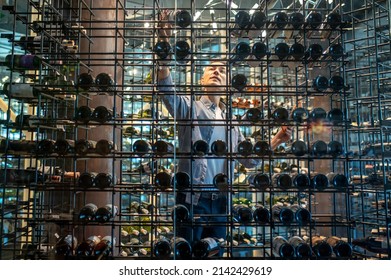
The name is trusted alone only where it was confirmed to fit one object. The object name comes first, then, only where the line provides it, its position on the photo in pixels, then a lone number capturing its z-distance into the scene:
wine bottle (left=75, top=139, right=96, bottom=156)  1.96
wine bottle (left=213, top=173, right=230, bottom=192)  1.91
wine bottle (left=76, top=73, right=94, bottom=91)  1.98
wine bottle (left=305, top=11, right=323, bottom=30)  2.04
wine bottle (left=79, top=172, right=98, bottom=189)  1.93
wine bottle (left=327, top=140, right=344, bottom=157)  1.97
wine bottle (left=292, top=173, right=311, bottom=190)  1.95
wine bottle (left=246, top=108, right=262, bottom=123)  2.00
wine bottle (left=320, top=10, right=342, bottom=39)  2.05
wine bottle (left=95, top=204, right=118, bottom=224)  1.89
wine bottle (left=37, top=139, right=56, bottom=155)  1.95
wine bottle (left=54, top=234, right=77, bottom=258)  1.85
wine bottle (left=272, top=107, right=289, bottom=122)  1.99
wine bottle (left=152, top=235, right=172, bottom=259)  1.80
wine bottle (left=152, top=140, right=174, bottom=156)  1.93
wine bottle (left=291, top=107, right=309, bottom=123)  1.99
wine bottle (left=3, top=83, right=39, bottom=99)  2.14
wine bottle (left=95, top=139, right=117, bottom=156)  1.94
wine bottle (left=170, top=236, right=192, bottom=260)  1.80
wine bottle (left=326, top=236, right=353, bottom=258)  1.89
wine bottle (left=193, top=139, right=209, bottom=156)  1.94
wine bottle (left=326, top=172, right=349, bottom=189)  1.94
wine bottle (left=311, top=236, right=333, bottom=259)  1.89
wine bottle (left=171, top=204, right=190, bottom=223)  1.88
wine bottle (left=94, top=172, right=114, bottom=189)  1.92
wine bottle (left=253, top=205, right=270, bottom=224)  1.92
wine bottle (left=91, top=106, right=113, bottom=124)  1.93
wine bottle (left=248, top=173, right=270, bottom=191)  1.97
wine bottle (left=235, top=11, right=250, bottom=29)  2.01
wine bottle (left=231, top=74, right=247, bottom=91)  1.99
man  1.96
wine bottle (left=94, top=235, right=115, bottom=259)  1.86
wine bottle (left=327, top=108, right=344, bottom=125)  2.00
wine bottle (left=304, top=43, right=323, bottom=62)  2.03
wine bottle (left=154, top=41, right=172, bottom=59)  1.94
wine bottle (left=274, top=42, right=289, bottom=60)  2.04
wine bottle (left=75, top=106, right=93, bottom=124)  1.96
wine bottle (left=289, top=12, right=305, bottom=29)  2.05
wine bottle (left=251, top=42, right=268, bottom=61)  1.99
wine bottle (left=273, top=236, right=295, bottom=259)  1.88
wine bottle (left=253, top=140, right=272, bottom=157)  1.96
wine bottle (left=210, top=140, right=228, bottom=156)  1.92
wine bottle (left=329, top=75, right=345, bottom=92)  2.01
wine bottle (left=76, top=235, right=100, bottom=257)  1.86
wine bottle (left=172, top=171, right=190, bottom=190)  1.90
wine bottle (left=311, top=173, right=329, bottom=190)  1.95
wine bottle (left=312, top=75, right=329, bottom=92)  2.01
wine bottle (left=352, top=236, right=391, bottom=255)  2.06
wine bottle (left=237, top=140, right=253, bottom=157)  1.96
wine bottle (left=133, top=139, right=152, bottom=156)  1.95
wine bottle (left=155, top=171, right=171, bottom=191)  1.92
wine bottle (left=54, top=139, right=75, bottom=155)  1.95
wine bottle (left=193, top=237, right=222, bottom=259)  1.83
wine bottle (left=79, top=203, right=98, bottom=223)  1.91
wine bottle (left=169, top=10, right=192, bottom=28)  1.97
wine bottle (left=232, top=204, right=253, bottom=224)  1.93
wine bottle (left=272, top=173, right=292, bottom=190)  1.96
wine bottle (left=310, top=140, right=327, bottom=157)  1.97
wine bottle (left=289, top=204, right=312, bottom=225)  1.91
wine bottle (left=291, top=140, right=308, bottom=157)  1.97
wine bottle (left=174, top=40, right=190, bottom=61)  1.97
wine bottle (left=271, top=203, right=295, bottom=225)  1.93
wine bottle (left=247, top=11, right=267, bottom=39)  2.01
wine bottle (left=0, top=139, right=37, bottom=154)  2.16
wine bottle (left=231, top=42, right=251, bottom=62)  1.99
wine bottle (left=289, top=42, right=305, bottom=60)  2.04
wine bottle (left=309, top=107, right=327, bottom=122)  2.01
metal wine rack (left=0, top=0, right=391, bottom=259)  1.94
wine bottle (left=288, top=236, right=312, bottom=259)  1.87
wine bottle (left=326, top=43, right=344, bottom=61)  2.05
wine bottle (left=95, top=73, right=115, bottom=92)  1.96
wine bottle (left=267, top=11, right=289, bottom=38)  2.04
